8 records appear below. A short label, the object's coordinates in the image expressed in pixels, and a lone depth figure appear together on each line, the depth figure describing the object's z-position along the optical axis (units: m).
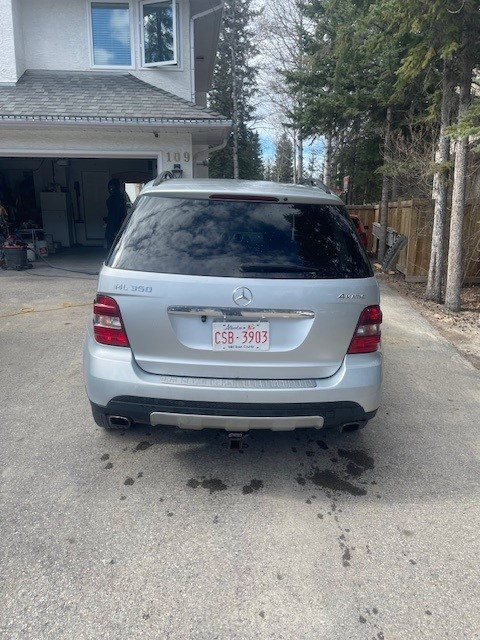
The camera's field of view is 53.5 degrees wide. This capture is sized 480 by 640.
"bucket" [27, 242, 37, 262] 12.47
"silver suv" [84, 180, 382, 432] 2.71
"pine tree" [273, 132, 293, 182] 48.84
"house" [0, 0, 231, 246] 9.95
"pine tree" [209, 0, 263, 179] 32.72
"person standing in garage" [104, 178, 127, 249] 13.68
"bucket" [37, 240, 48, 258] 13.56
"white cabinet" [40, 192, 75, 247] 15.46
